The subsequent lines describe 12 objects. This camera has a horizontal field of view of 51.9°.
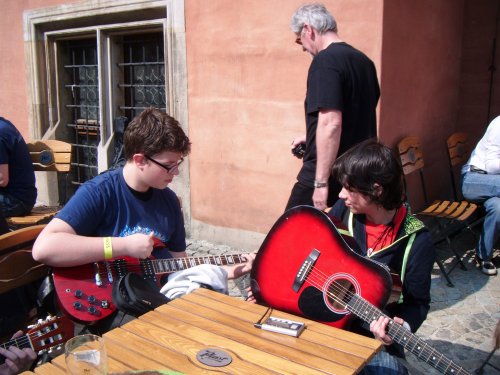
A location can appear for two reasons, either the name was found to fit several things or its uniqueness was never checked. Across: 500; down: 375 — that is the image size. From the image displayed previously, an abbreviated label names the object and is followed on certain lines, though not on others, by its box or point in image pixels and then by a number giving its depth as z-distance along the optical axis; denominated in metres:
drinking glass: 1.27
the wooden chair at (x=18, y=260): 2.15
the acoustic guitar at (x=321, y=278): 1.89
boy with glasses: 2.13
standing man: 2.97
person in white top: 4.30
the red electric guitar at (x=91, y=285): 2.13
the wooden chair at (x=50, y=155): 5.56
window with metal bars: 6.24
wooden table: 1.50
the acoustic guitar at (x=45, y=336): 2.01
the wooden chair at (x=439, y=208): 4.33
